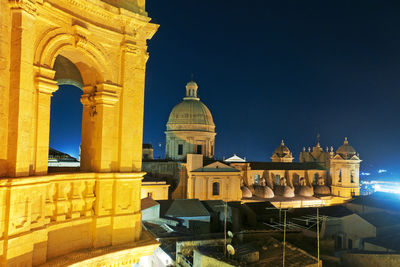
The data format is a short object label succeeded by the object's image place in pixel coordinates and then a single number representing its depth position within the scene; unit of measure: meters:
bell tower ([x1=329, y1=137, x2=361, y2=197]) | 57.03
